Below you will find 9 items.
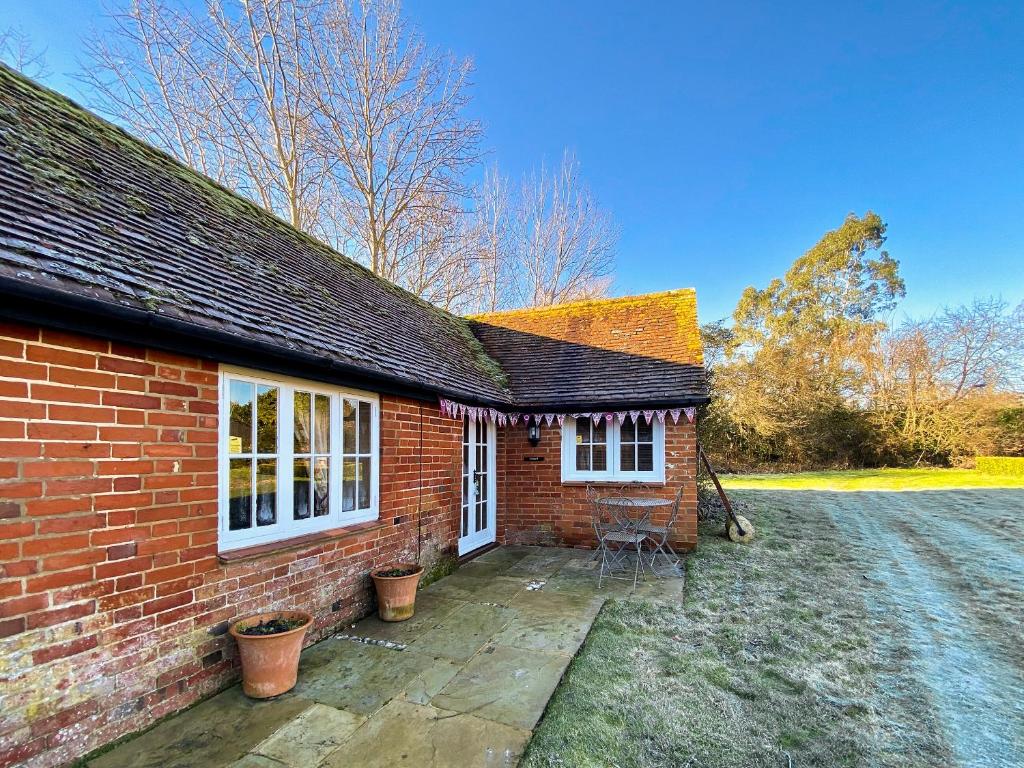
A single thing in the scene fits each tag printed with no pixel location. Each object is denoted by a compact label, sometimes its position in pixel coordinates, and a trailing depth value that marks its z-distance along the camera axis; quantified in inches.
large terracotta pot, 122.6
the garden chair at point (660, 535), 245.5
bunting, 267.1
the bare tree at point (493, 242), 690.8
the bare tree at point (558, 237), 728.3
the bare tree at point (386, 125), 482.3
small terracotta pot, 178.9
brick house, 93.6
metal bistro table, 238.4
